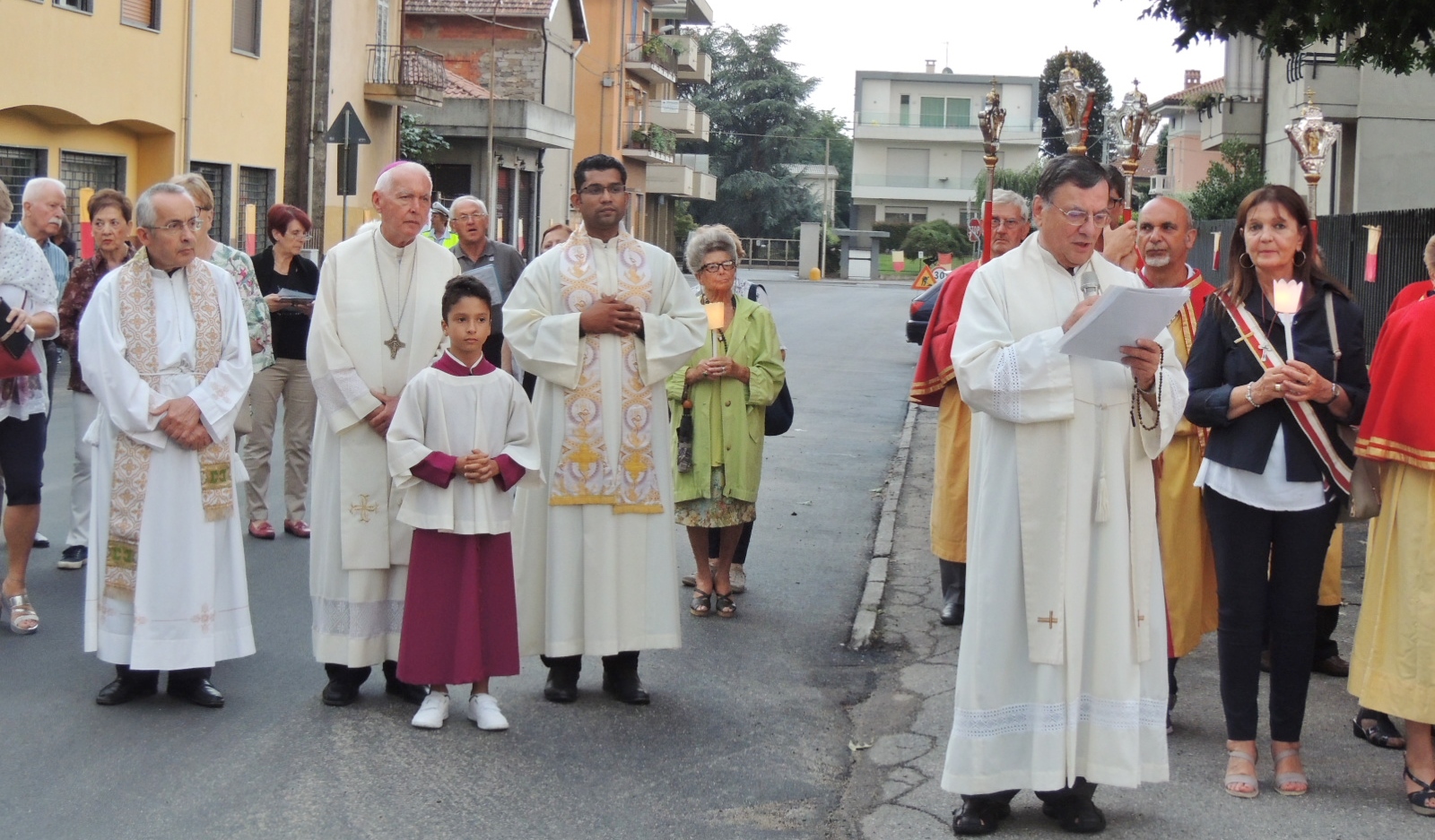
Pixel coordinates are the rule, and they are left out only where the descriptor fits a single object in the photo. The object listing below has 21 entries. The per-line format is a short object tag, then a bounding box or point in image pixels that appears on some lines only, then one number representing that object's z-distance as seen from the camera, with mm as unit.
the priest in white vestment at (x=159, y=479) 6312
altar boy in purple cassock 6055
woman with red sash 5410
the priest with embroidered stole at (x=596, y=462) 6512
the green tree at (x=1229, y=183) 30578
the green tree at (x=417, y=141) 38219
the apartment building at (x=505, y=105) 42156
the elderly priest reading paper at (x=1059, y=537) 4859
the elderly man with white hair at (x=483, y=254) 9609
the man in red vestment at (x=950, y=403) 7769
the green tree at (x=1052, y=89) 87062
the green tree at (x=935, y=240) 76500
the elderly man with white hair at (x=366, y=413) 6371
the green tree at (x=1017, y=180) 71912
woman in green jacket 8320
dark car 23000
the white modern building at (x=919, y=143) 91750
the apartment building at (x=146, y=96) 20484
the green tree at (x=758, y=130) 88562
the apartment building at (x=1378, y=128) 27266
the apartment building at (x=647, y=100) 59375
